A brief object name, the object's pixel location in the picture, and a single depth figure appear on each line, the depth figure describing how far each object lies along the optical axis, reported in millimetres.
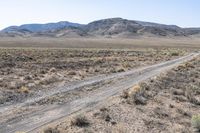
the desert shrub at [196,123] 7538
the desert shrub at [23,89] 11456
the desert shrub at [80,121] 7326
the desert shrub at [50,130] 6587
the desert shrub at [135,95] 9748
